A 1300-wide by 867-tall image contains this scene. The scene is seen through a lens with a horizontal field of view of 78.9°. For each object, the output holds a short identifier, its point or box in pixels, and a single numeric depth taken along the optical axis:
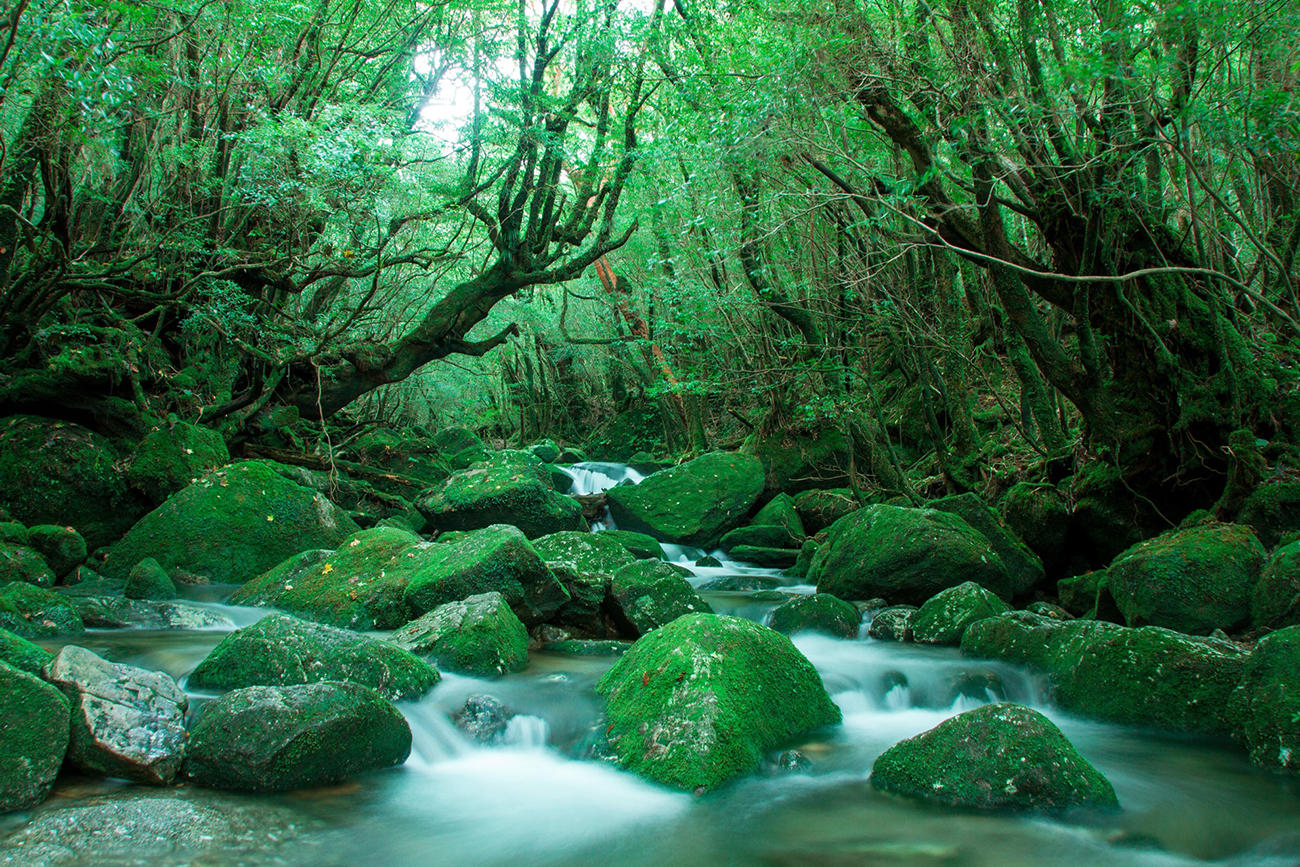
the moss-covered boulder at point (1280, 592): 4.87
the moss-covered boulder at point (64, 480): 8.38
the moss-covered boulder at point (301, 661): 4.24
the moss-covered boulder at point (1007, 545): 7.79
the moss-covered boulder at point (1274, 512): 6.12
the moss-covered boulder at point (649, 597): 6.19
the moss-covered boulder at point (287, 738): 3.29
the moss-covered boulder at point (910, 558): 7.11
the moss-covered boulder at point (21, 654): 3.60
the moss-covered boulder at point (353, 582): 6.12
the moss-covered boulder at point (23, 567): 6.70
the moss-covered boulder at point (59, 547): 7.43
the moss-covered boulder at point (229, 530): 7.66
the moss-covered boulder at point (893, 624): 6.39
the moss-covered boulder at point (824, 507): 11.64
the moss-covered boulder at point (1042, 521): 8.15
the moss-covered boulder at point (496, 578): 5.96
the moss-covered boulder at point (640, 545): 9.66
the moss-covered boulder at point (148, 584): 6.85
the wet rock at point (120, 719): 3.21
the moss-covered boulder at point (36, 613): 5.14
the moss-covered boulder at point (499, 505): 9.38
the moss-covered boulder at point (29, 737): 2.96
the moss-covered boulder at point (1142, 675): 4.26
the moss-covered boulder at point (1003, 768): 3.33
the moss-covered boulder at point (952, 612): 6.08
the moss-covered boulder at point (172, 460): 8.91
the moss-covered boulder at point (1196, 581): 5.36
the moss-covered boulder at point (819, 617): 6.35
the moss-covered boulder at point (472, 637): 5.09
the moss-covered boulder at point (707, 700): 3.69
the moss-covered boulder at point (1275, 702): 3.67
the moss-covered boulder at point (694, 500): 11.48
